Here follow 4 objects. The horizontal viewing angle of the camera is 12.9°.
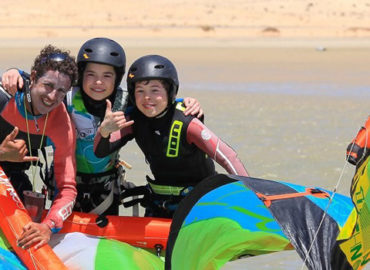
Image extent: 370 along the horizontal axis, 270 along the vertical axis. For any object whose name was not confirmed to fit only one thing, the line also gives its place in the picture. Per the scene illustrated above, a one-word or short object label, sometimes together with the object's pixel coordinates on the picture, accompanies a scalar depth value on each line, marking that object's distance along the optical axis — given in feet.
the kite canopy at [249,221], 25.78
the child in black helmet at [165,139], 30.72
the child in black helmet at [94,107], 31.53
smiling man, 28.71
